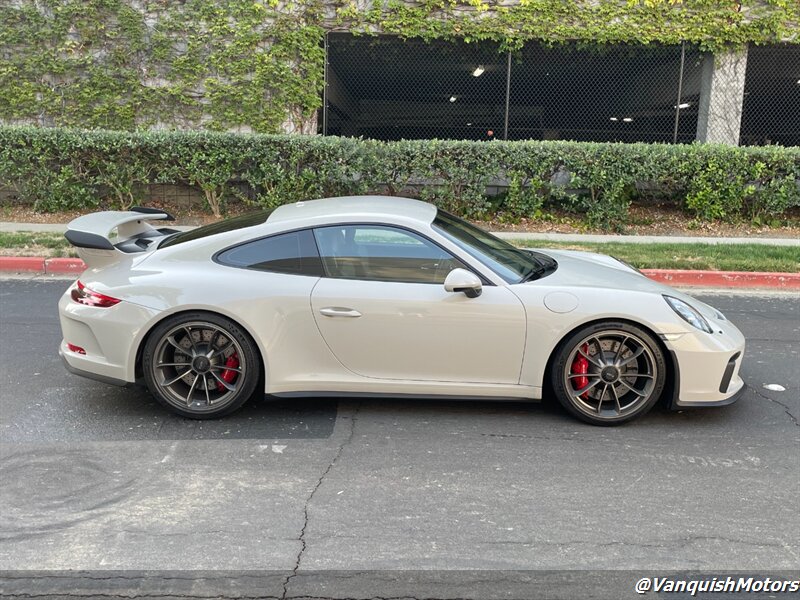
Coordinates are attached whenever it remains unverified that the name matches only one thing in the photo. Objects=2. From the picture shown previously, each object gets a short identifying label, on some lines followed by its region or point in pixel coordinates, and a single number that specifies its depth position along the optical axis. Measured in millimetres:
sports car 4102
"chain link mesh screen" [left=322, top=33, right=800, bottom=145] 14359
